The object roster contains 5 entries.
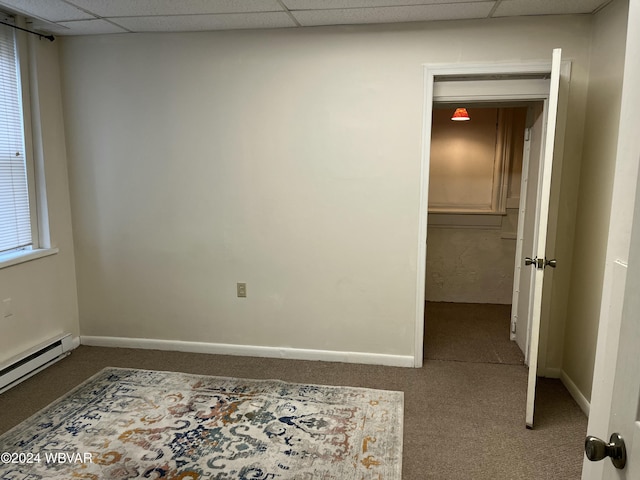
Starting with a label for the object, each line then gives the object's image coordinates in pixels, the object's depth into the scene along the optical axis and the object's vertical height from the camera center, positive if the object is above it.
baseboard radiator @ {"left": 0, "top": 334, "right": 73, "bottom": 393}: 3.13 -1.33
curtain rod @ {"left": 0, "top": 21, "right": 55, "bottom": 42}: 3.12 +0.99
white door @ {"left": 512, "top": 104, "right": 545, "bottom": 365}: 3.42 -0.37
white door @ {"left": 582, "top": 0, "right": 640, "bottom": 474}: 0.86 -0.30
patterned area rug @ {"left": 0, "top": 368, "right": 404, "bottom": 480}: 2.28 -1.41
